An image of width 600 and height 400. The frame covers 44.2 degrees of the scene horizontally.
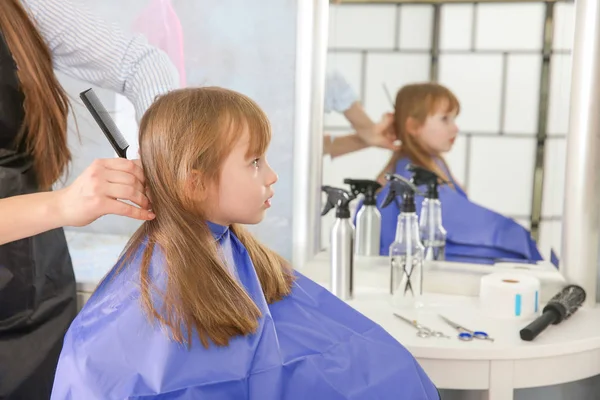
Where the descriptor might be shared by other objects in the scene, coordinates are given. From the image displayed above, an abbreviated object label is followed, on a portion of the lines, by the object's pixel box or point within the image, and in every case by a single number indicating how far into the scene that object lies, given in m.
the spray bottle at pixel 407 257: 1.74
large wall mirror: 1.71
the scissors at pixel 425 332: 1.53
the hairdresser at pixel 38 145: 1.55
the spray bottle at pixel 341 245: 1.73
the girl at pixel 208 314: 1.10
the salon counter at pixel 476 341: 1.47
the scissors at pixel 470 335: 1.51
